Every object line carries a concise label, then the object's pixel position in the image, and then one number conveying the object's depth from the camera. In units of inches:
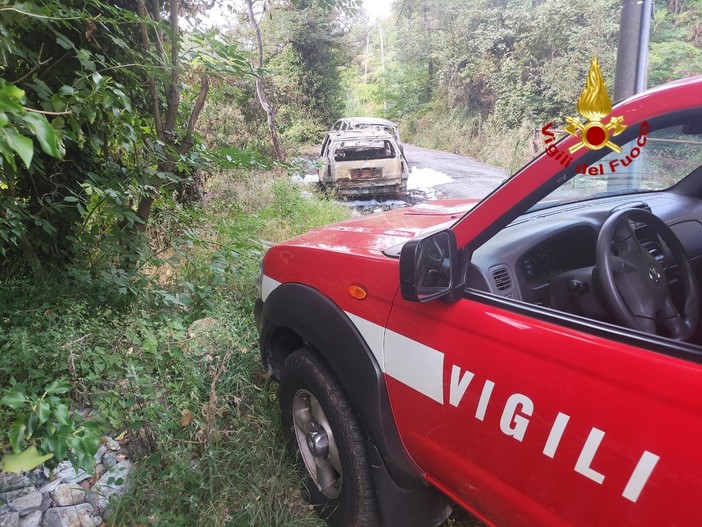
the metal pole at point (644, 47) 92.0
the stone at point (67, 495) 86.4
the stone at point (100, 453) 97.3
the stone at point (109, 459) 96.3
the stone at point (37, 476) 90.0
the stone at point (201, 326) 132.6
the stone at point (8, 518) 79.4
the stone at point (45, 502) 84.6
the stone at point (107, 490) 85.4
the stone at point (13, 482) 87.1
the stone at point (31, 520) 80.4
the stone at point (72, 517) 81.7
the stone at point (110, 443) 100.9
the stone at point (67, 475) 91.7
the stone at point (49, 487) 88.0
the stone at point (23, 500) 83.1
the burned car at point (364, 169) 323.9
